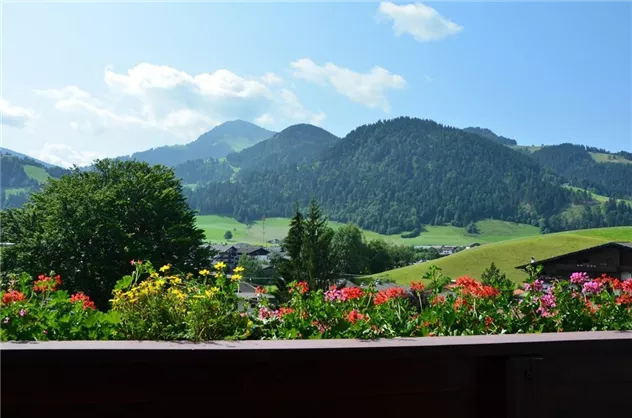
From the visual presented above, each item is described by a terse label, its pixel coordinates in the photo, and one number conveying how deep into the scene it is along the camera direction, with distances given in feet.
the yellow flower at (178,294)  4.90
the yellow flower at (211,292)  4.89
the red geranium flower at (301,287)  6.16
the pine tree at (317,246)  87.81
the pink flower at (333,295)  6.29
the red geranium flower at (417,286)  6.86
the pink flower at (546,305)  5.85
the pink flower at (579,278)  7.27
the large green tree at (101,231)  52.85
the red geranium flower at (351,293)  6.22
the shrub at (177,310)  4.44
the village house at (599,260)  45.75
